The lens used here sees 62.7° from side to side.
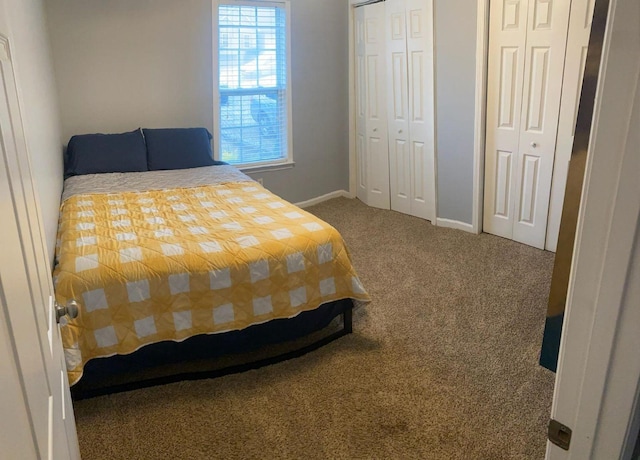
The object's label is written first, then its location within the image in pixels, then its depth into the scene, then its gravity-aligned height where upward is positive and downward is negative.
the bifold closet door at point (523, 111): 3.58 -0.24
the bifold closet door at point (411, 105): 4.34 -0.23
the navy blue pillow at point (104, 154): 3.89 -0.53
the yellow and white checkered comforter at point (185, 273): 2.20 -0.83
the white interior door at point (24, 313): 0.60 -0.31
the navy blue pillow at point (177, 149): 4.14 -0.53
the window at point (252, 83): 4.59 -0.03
